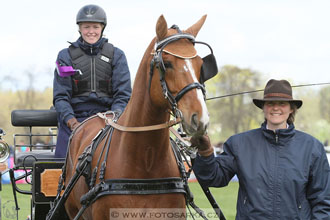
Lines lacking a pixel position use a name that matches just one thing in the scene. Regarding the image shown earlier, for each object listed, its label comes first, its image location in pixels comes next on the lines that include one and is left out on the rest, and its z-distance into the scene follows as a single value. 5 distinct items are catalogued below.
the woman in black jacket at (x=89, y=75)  11.91
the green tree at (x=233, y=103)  108.31
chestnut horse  7.34
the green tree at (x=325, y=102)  130.00
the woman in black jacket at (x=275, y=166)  7.62
